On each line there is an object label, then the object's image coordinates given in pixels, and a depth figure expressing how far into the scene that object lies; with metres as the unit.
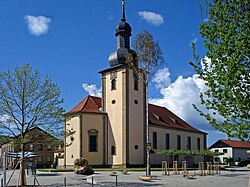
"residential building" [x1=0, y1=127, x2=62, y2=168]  23.56
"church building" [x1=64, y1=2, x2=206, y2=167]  48.41
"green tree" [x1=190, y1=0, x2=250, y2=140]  8.75
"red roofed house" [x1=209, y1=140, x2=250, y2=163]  76.64
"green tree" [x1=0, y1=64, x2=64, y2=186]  23.20
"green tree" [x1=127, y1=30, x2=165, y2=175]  33.69
